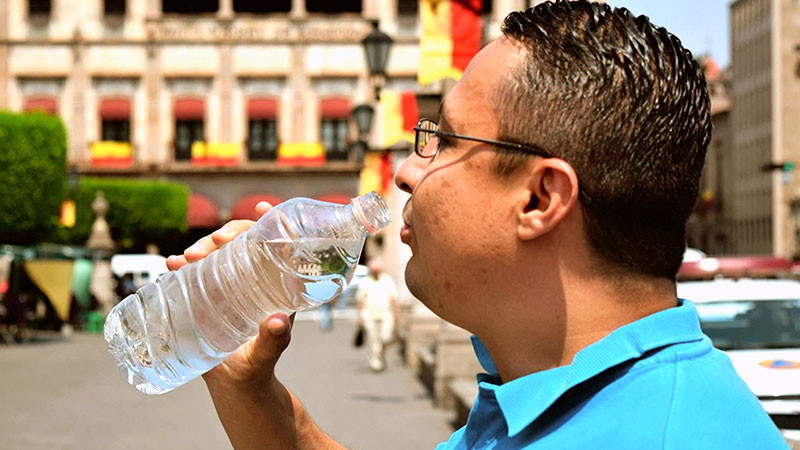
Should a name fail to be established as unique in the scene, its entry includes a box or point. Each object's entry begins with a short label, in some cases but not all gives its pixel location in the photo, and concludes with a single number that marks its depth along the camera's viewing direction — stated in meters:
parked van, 44.94
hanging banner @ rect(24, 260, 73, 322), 28.91
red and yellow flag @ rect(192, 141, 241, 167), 48.91
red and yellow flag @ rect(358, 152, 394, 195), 20.77
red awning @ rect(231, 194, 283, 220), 49.03
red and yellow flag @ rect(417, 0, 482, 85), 10.52
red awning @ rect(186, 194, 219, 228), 48.81
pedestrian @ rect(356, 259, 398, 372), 17.02
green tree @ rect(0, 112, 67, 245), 32.97
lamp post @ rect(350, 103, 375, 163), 21.30
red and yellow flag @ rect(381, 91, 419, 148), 13.98
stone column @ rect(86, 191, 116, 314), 35.44
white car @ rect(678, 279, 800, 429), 7.79
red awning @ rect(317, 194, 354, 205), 47.69
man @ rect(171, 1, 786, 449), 1.41
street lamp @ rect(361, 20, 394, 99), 17.12
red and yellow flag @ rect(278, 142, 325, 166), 48.69
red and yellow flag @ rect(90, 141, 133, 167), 48.53
